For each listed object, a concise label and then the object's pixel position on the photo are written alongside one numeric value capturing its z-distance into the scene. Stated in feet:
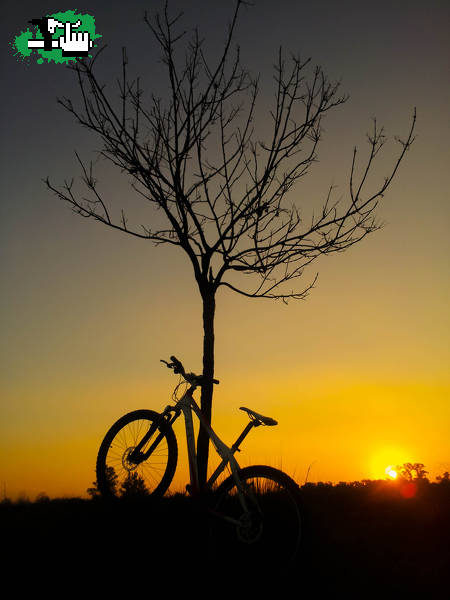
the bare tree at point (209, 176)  28.07
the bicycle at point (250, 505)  17.72
